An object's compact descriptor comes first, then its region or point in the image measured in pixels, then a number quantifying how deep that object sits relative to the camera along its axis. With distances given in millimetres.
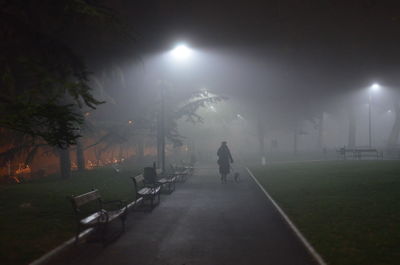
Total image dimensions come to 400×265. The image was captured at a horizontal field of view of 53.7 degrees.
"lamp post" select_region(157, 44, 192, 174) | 18781
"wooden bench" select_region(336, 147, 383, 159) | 33959
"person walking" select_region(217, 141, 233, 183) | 20250
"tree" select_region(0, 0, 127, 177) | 6812
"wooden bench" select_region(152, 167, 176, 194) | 14953
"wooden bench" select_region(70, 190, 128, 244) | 7441
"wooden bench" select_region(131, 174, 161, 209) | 11758
